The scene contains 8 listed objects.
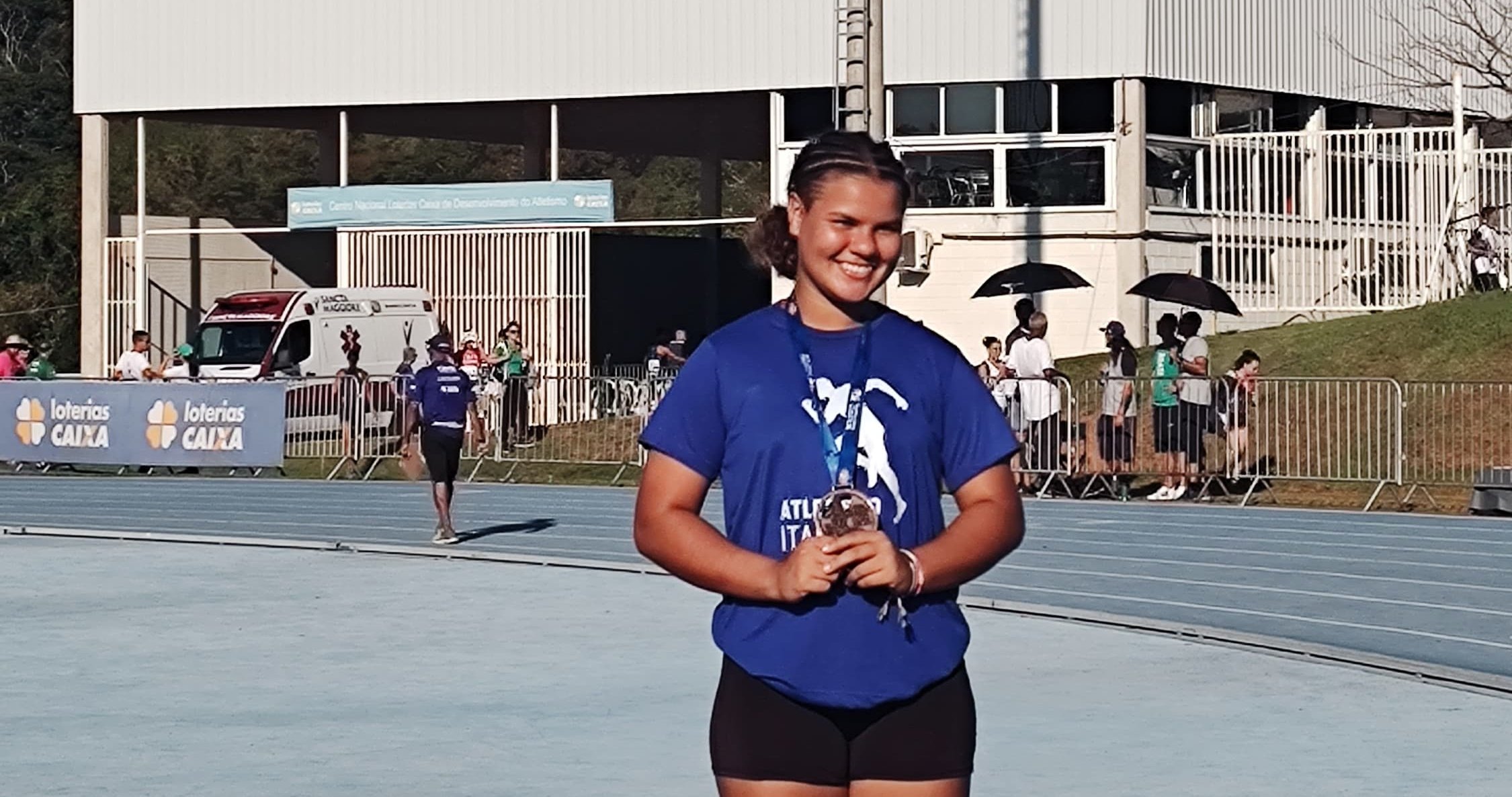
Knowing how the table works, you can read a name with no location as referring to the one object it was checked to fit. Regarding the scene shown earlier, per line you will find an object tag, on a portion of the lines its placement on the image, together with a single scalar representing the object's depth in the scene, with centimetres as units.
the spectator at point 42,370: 3366
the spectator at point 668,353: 3584
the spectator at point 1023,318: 2689
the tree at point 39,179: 6569
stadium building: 3541
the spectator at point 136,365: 3375
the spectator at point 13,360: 3366
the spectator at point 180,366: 3491
